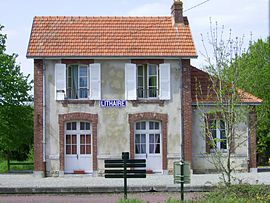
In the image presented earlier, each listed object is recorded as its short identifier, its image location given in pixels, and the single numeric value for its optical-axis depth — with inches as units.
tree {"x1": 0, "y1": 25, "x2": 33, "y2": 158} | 1469.0
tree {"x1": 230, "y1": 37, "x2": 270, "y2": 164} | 1804.9
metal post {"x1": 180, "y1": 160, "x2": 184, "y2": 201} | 724.8
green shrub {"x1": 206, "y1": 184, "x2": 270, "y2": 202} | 671.1
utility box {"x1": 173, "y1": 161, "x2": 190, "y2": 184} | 735.7
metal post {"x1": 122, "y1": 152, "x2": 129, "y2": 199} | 740.0
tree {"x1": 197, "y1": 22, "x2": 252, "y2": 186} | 805.2
